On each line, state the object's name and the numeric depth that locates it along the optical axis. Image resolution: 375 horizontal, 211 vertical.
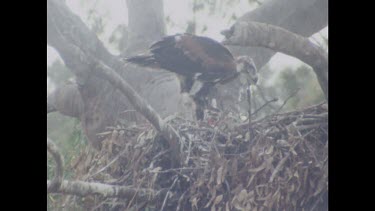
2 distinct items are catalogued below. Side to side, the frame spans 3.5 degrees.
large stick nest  39.96
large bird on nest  40.13
